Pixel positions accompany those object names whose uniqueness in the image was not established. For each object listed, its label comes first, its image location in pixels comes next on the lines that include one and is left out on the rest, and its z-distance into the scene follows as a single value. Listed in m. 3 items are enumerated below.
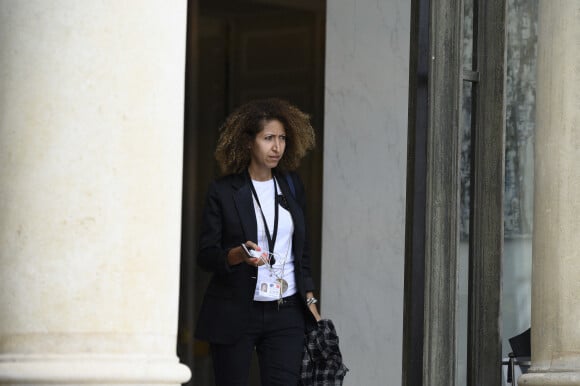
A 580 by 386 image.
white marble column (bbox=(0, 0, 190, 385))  10.28
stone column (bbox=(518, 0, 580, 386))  14.72
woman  13.87
